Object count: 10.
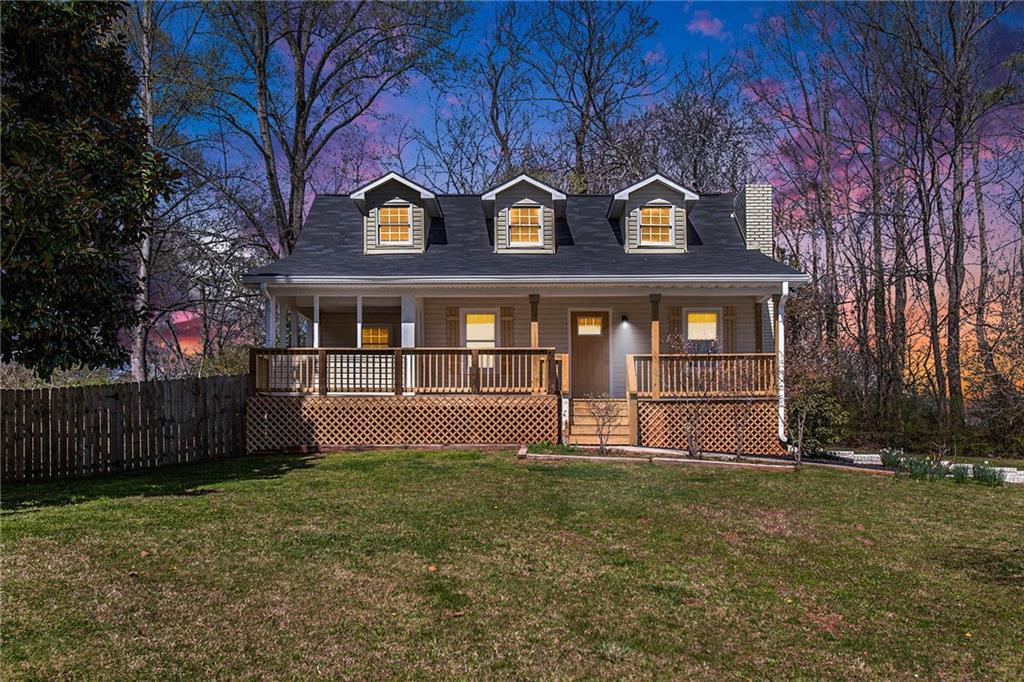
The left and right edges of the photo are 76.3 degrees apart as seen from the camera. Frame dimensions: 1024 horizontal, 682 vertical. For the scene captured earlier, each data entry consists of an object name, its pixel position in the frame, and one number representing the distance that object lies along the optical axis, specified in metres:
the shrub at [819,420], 15.27
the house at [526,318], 13.98
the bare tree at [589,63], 27.88
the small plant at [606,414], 14.27
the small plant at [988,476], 10.81
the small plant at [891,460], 12.35
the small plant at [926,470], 11.03
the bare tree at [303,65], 22.70
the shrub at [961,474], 10.99
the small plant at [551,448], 12.81
